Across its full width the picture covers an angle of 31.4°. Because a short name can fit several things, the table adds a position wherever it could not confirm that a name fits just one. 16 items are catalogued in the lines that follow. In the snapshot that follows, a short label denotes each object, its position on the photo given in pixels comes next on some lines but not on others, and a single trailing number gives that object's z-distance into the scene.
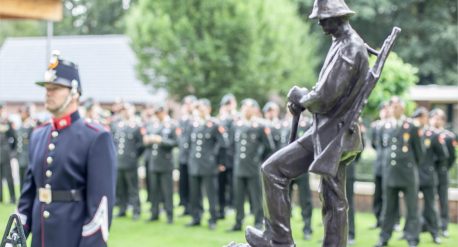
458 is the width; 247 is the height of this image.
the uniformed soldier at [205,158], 13.08
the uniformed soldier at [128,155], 13.91
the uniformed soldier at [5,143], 16.58
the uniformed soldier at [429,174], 11.98
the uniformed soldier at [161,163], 13.47
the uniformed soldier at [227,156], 13.51
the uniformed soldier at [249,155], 12.62
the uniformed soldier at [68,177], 5.21
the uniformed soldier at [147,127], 13.98
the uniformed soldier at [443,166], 12.72
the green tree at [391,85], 17.48
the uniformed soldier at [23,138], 16.02
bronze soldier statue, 5.24
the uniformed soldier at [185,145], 13.75
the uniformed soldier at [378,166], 12.16
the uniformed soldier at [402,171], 10.91
